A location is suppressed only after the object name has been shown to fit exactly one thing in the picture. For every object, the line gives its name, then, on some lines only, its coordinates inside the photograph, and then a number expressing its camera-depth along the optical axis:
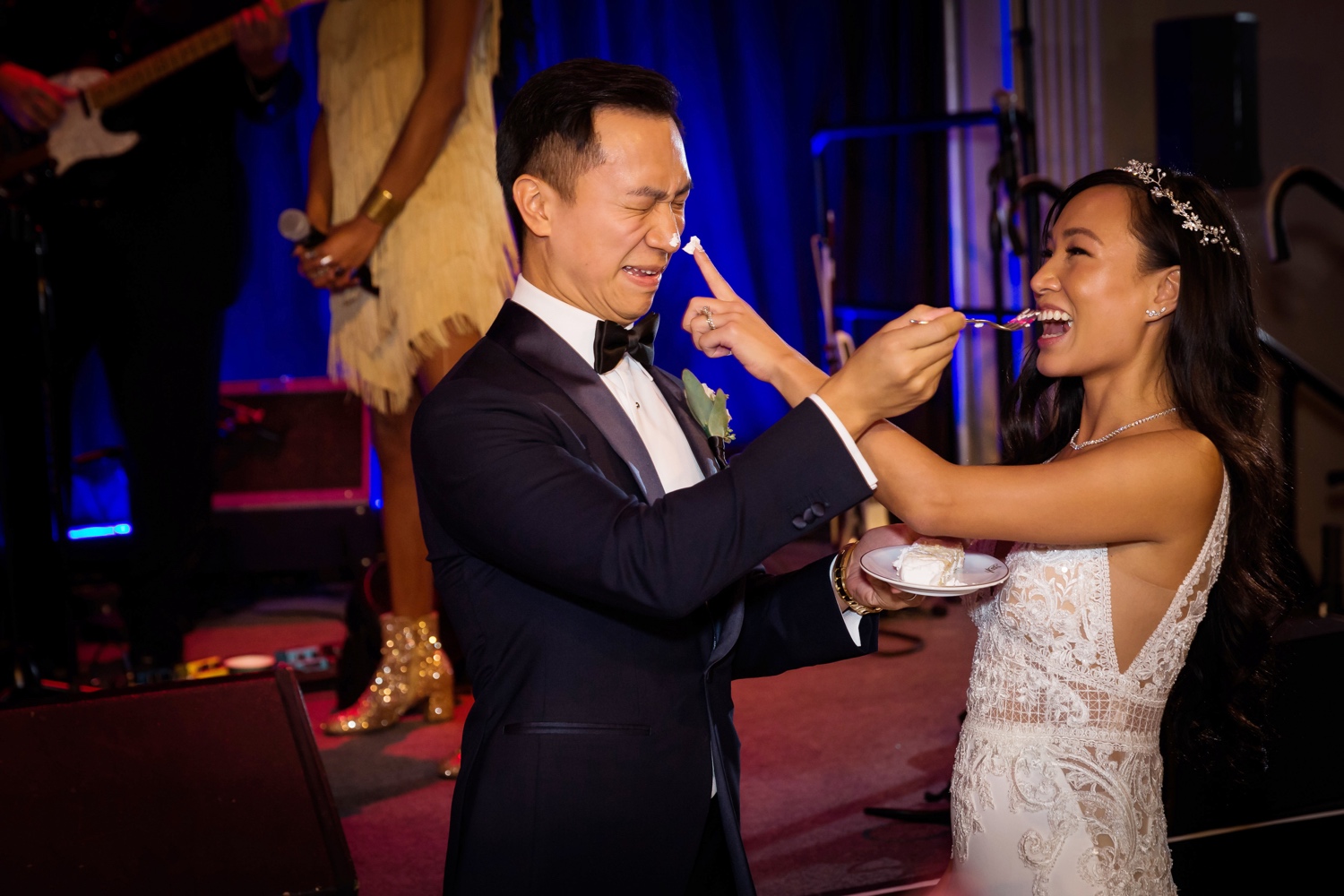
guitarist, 3.85
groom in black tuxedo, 1.28
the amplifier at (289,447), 5.25
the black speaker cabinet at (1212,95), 5.33
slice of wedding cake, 1.54
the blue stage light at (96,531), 5.05
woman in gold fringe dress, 3.21
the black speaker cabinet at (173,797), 1.43
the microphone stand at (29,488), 3.63
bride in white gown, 1.72
